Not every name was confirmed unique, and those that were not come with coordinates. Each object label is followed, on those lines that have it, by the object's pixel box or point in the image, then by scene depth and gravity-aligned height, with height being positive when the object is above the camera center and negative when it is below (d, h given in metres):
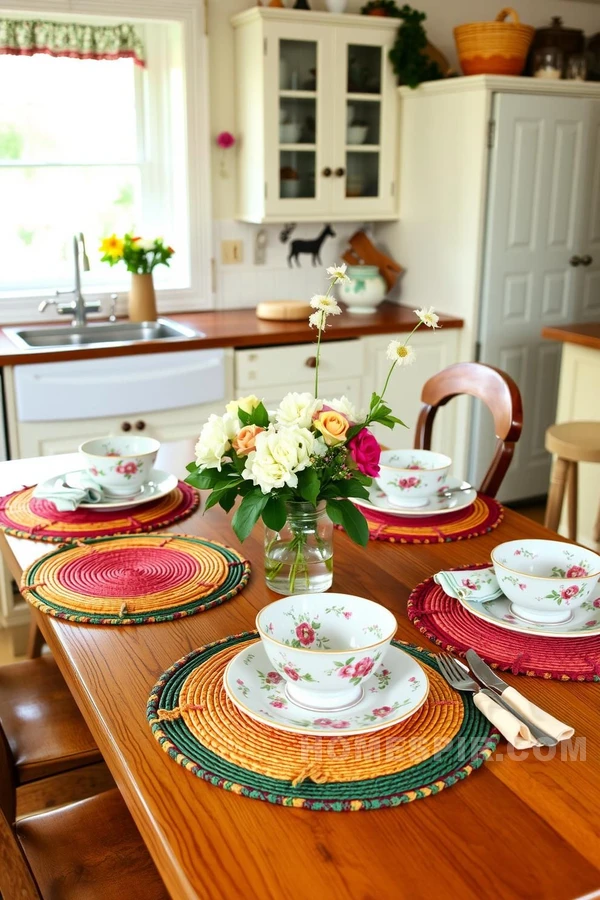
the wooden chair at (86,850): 1.24 -0.90
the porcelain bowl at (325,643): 1.02 -0.51
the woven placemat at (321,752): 0.94 -0.58
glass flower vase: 1.41 -0.54
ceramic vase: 3.61 -0.39
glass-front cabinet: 3.57 +0.33
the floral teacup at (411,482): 1.75 -0.52
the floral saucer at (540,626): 1.27 -0.58
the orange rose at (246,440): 1.32 -0.34
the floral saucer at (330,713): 1.02 -0.56
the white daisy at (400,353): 1.31 -0.22
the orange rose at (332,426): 1.30 -0.31
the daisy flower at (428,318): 1.30 -0.17
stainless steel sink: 3.48 -0.51
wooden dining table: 0.83 -0.59
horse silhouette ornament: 4.07 -0.21
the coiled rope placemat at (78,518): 1.67 -0.59
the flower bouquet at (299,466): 1.28 -0.37
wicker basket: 3.56 +0.58
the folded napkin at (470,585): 1.36 -0.56
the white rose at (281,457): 1.27 -0.35
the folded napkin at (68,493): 1.75 -0.56
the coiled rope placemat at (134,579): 1.37 -0.59
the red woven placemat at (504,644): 1.19 -0.58
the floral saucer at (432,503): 1.72 -0.56
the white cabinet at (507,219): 3.62 -0.08
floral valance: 3.45 +0.58
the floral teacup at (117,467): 1.79 -0.51
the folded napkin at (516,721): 1.02 -0.57
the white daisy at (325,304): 1.36 -0.15
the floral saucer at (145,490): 1.78 -0.57
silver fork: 1.03 -0.57
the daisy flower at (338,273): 1.35 -0.11
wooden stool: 2.97 -0.79
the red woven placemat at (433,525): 1.64 -0.58
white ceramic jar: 3.91 -0.38
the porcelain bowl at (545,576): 1.26 -0.52
